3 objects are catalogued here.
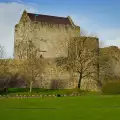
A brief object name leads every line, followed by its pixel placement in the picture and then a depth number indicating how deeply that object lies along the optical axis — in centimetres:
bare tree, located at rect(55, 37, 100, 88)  4594
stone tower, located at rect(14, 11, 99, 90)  6362
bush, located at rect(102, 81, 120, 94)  4612
